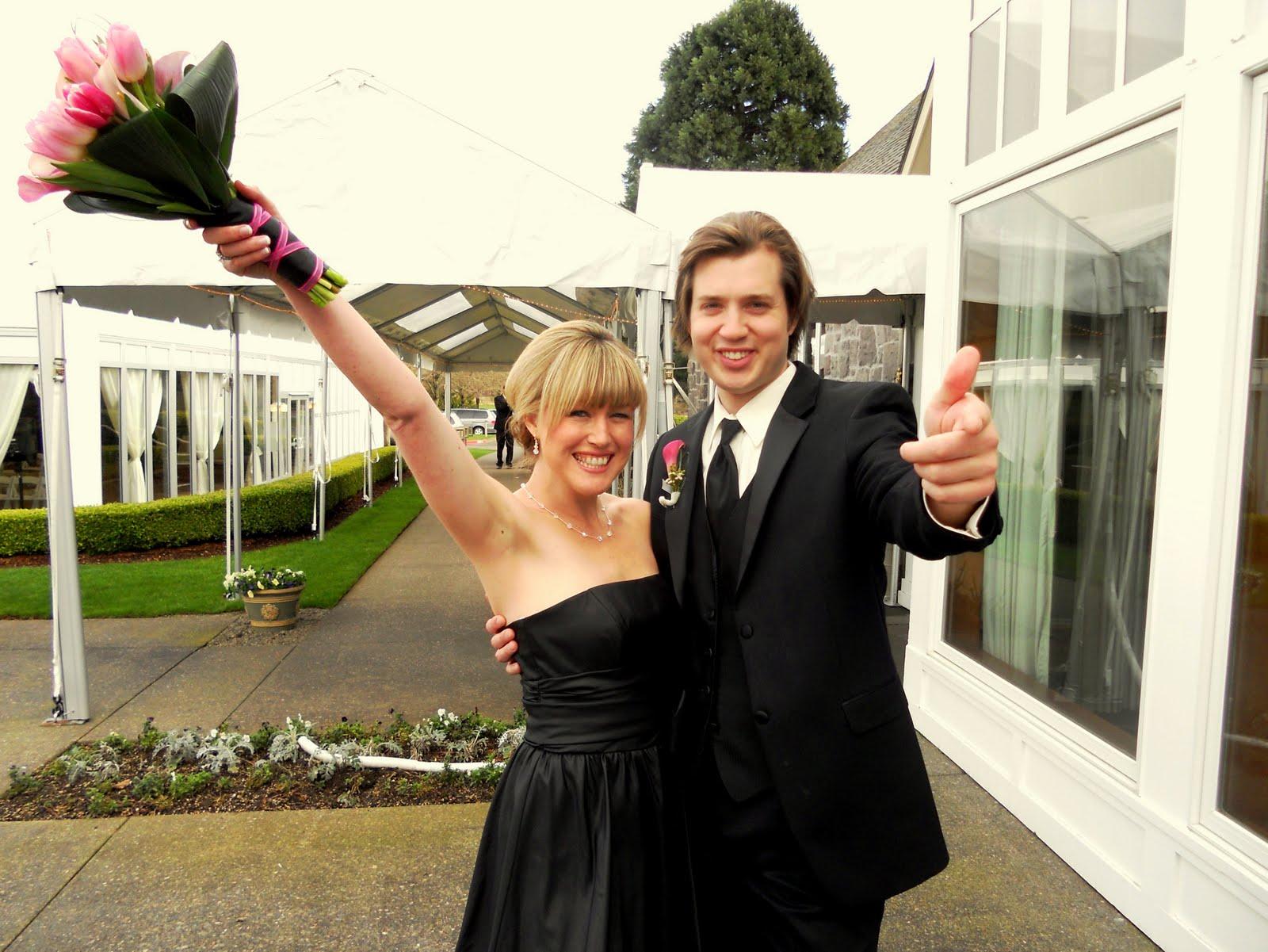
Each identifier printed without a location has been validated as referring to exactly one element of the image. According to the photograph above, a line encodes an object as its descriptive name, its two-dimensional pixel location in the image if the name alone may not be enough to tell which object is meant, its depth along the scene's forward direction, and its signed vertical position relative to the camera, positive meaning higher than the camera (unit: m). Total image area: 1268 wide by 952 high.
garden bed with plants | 3.84 -1.66
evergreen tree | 27.48 +9.85
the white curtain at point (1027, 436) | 3.74 -0.07
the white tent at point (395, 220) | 4.26 +0.90
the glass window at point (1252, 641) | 2.52 -0.62
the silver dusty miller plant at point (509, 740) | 4.32 -1.61
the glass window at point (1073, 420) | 3.14 +0.00
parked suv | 35.28 -0.41
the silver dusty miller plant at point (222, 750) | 4.11 -1.60
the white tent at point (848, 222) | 5.49 +1.20
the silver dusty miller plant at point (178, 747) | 4.15 -1.60
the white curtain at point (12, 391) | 10.12 +0.10
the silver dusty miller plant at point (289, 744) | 4.15 -1.57
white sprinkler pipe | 4.07 -1.62
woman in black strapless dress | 1.71 -0.54
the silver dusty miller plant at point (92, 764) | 4.00 -1.64
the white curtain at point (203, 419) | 12.10 -0.21
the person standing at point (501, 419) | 16.05 -0.18
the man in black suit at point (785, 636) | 1.63 -0.41
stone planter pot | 6.74 -1.52
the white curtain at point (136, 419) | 10.55 -0.20
